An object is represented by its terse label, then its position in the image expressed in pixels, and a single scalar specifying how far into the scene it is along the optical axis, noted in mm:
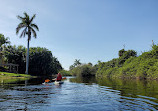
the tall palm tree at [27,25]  53906
